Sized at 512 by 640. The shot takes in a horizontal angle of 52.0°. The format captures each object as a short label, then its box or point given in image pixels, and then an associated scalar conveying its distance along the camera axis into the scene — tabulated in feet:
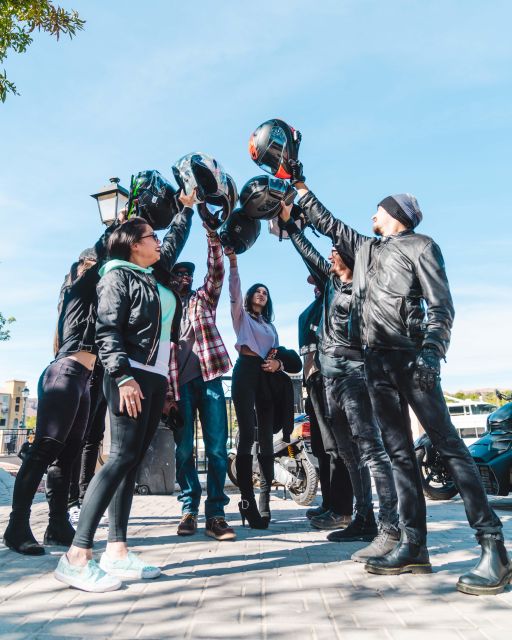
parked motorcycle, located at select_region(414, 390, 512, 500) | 22.61
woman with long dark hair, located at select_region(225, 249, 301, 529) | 15.79
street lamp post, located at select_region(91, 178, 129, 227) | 25.41
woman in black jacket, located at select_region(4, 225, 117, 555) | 12.00
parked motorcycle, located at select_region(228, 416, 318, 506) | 22.76
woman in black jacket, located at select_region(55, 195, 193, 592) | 9.19
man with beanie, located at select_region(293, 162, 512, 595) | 9.26
